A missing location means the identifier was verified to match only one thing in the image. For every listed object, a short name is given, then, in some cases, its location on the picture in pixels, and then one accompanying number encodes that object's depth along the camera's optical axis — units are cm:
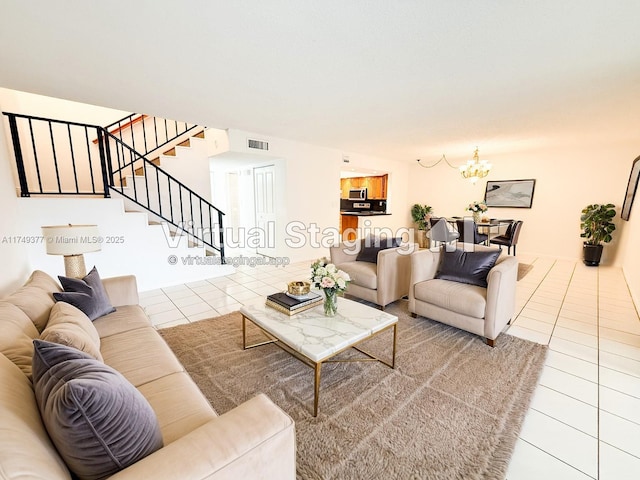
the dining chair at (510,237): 518
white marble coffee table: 161
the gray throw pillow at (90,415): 69
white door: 540
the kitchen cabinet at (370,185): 838
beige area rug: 132
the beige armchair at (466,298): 227
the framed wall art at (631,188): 421
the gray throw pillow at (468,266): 258
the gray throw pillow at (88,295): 179
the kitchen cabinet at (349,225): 744
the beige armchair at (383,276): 293
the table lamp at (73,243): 232
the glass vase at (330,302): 200
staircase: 429
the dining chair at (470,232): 502
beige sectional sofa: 65
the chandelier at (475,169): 516
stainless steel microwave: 896
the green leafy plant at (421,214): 739
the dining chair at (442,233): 505
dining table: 532
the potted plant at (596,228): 487
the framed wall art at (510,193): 596
